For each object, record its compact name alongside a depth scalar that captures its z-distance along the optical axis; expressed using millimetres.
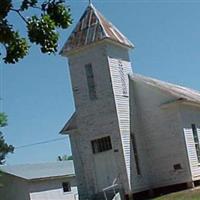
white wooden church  26281
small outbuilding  41969
